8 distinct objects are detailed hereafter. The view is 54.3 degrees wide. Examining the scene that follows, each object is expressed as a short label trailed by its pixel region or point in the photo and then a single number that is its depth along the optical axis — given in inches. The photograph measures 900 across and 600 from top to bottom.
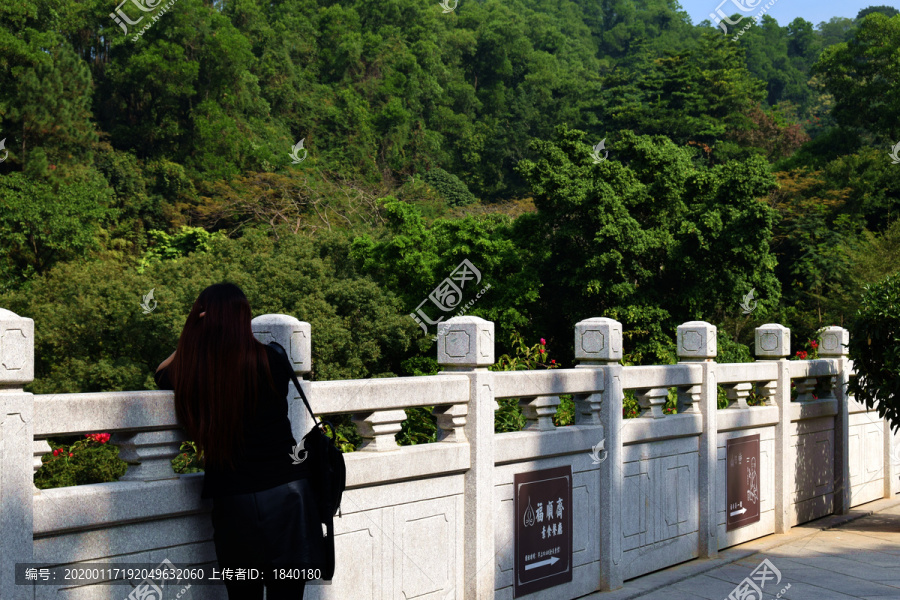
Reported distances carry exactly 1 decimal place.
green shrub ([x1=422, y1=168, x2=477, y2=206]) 1828.2
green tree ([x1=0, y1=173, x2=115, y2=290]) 1079.0
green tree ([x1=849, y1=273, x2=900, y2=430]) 302.2
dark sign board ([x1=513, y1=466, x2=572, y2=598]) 208.4
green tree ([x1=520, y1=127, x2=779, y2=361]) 854.5
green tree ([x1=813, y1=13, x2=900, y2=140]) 1369.3
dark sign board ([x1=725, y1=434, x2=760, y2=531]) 285.9
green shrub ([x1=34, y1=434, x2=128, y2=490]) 510.0
